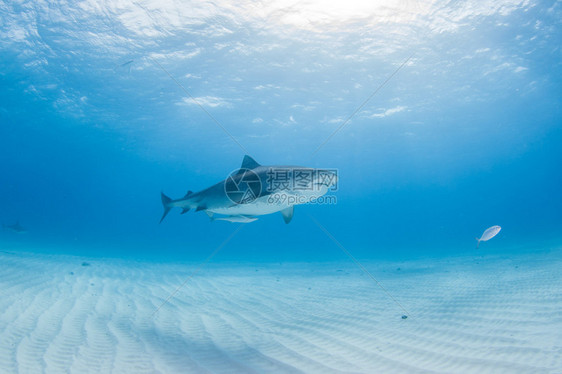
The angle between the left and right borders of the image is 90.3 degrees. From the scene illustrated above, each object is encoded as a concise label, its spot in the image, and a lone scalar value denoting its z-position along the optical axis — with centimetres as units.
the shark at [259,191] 474
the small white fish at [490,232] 787
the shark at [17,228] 1872
